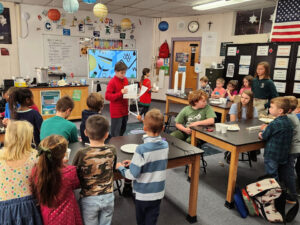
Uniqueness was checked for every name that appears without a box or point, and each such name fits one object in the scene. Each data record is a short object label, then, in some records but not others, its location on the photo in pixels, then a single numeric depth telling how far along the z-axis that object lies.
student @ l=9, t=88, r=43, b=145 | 2.47
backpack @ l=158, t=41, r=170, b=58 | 8.27
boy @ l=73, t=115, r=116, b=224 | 1.52
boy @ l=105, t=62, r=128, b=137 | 3.38
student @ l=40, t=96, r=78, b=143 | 2.07
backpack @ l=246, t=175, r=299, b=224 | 2.40
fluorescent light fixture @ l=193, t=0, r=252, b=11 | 5.31
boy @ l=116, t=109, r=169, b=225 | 1.68
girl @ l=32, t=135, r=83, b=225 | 1.35
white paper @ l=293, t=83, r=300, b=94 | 5.20
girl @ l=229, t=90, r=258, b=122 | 3.46
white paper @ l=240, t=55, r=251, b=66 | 5.97
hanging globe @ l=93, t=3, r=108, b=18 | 4.55
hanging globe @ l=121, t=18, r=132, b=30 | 6.28
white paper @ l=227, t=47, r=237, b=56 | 6.27
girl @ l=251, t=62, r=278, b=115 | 4.06
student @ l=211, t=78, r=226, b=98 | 5.42
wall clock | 7.54
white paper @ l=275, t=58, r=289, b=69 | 5.32
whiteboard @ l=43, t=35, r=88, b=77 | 6.86
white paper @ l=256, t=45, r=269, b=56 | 5.60
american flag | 5.09
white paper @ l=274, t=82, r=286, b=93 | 5.43
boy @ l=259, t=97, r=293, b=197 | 2.54
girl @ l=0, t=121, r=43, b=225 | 1.40
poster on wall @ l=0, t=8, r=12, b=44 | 6.12
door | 7.82
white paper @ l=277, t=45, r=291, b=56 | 5.25
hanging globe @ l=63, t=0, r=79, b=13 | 4.10
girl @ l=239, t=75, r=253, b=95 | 5.01
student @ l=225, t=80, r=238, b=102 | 5.34
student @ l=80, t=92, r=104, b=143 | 2.32
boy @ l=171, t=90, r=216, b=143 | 3.07
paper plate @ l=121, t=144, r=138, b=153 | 2.08
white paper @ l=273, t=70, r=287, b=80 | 5.39
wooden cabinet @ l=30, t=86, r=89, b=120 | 5.42
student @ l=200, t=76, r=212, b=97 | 5.38
